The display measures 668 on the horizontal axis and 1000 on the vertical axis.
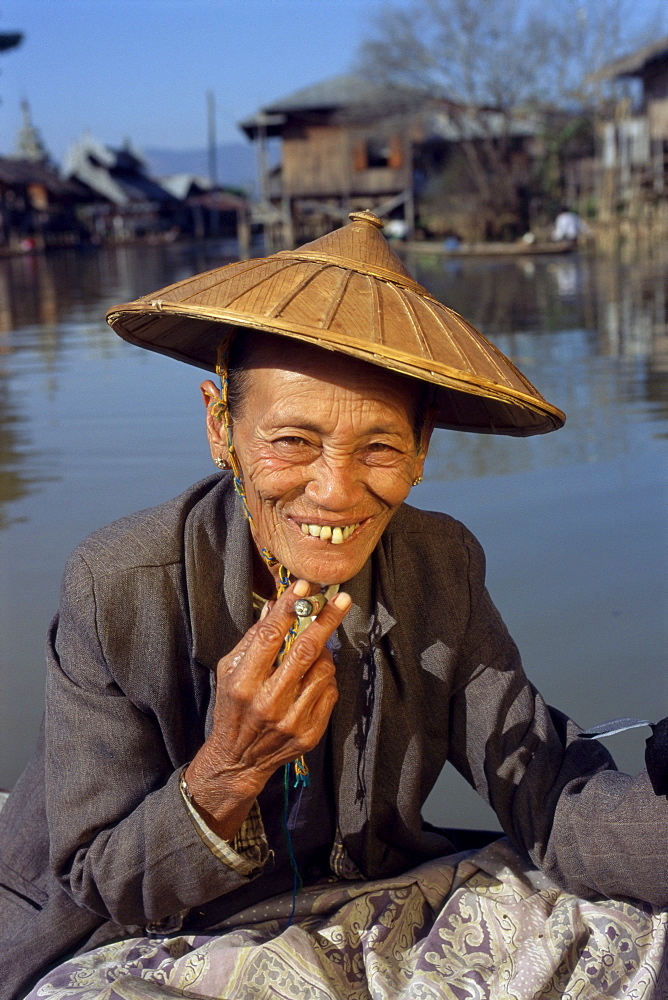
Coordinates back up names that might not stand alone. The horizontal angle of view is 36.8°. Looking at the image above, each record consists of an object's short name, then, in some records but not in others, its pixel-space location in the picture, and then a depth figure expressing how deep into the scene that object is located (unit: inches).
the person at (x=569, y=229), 916.2
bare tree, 1091.3
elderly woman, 56.7
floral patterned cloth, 60.8
